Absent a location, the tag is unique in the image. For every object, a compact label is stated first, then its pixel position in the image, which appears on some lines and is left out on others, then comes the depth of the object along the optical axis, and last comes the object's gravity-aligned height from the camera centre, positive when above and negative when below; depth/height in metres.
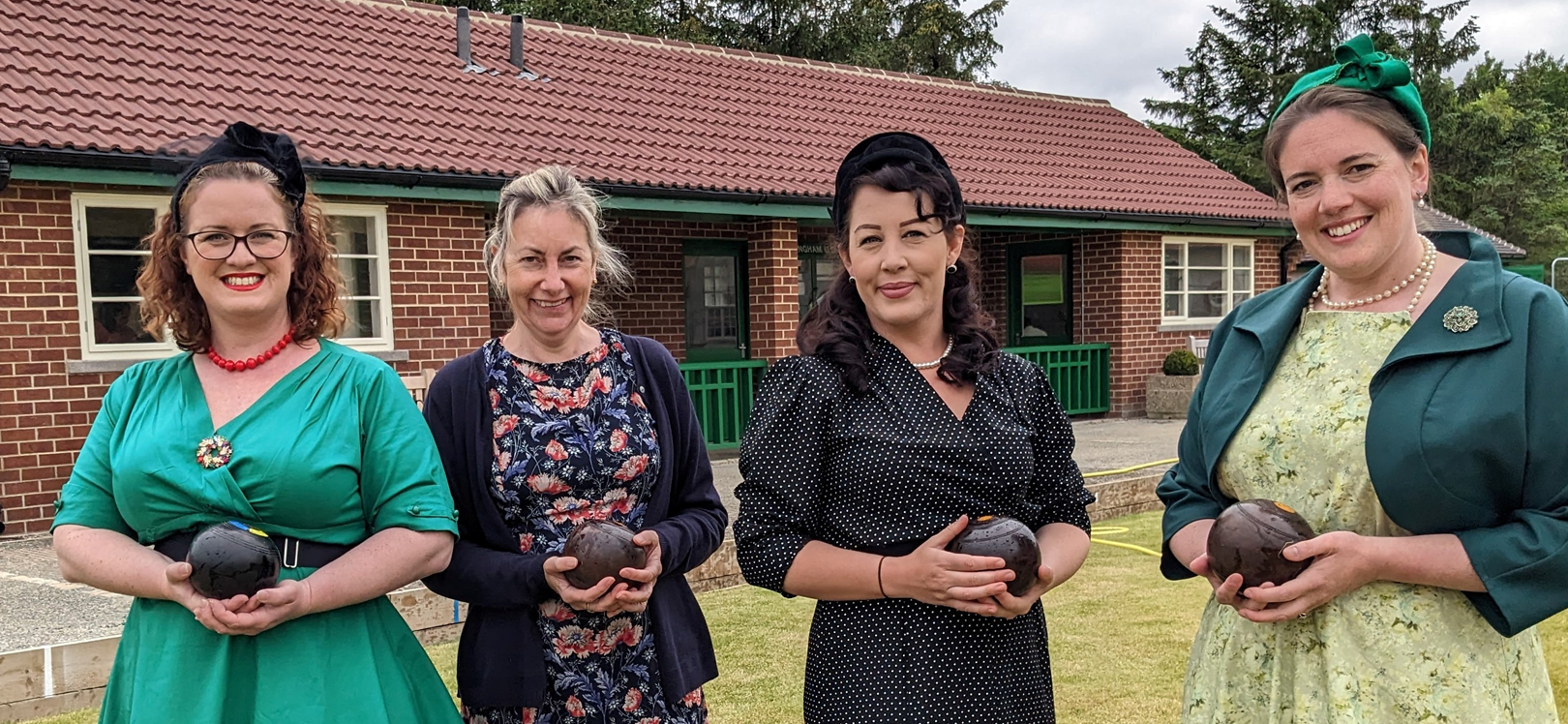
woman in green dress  2.24 -0.32
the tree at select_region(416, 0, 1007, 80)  28.81 +7.34
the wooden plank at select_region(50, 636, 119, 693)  4.63 -1.39
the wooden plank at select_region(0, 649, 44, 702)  4.51 -1.39
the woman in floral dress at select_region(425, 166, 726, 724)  2.55 -0.41
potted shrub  14.94 -1.10
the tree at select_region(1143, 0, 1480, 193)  32.88 +7.15
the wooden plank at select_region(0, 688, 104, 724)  4.52 -1.53
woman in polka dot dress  2.34 -0.35
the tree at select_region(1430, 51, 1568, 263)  36.78 +3.91
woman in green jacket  2.02 -0.28
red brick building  8.27 +1.22
